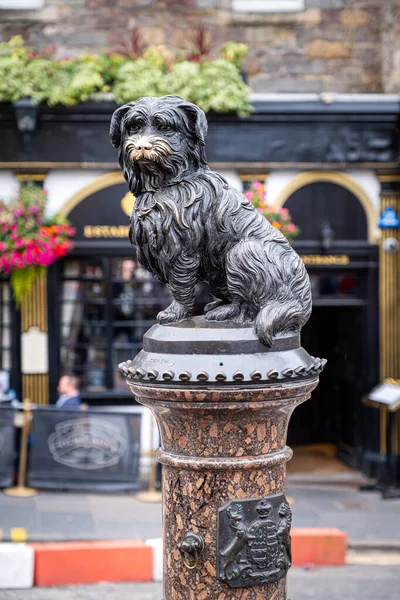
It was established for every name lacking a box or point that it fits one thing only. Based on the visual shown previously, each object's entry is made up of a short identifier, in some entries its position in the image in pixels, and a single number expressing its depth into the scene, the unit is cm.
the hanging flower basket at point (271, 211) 935
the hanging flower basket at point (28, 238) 995
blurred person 1002
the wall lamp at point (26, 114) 1011
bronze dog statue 361
